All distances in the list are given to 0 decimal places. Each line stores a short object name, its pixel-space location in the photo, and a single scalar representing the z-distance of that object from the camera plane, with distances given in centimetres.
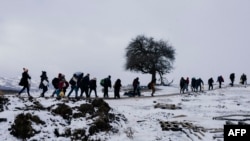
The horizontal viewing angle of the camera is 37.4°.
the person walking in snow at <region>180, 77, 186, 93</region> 4059
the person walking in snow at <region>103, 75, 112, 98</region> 3097
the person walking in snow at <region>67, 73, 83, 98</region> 2645
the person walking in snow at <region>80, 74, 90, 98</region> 2726
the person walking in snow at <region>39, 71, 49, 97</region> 2500
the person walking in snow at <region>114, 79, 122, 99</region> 3148
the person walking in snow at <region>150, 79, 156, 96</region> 3519
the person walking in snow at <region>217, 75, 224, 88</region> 4655
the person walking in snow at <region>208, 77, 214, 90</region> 4440
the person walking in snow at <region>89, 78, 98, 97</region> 2958
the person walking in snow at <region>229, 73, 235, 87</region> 4722
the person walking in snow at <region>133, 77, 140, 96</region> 3431
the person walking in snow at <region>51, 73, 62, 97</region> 2572
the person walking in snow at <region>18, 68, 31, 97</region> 2257
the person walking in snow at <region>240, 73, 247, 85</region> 4997
